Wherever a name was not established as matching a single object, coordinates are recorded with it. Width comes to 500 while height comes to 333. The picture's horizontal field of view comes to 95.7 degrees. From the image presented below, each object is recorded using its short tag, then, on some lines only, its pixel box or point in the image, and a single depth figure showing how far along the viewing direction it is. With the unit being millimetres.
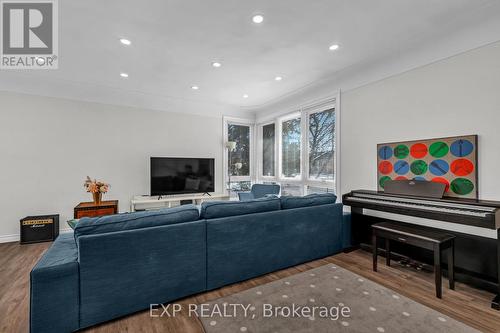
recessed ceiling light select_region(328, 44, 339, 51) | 2877
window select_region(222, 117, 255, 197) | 5730
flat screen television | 4648
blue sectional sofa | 1618
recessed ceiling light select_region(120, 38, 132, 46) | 2680
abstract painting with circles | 2488
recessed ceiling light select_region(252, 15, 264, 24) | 2296
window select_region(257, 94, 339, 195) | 4215
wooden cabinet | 3488
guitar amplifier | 3607
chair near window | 4887
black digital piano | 2105
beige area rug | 1714
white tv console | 4281
